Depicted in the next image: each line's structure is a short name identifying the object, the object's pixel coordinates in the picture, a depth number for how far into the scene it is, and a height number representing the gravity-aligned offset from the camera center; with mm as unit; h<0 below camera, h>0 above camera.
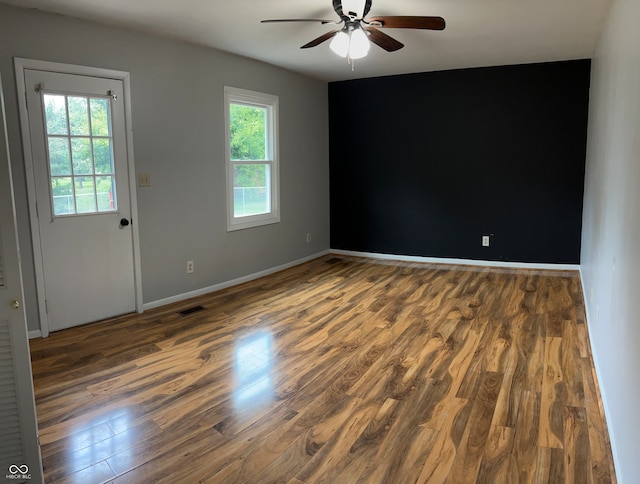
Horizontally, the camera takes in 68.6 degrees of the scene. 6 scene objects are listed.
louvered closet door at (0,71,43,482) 1657 -685
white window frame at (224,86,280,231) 4916 +259
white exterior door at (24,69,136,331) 3490 -105
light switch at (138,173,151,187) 4085 -1
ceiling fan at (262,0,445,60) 3014 +1005
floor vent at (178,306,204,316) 4188 -1181
